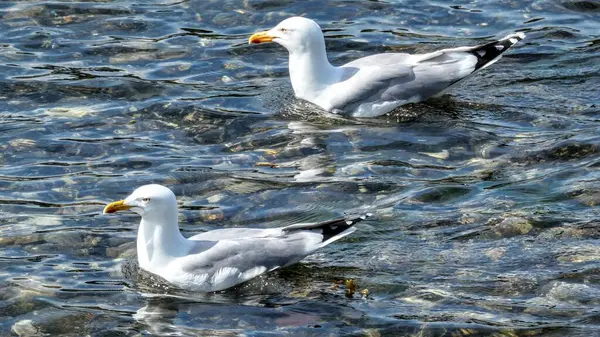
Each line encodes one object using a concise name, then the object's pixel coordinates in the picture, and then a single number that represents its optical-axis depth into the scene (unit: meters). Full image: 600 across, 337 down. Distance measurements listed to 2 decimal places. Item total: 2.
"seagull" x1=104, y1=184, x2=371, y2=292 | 17.62
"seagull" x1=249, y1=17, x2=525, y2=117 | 24.73
